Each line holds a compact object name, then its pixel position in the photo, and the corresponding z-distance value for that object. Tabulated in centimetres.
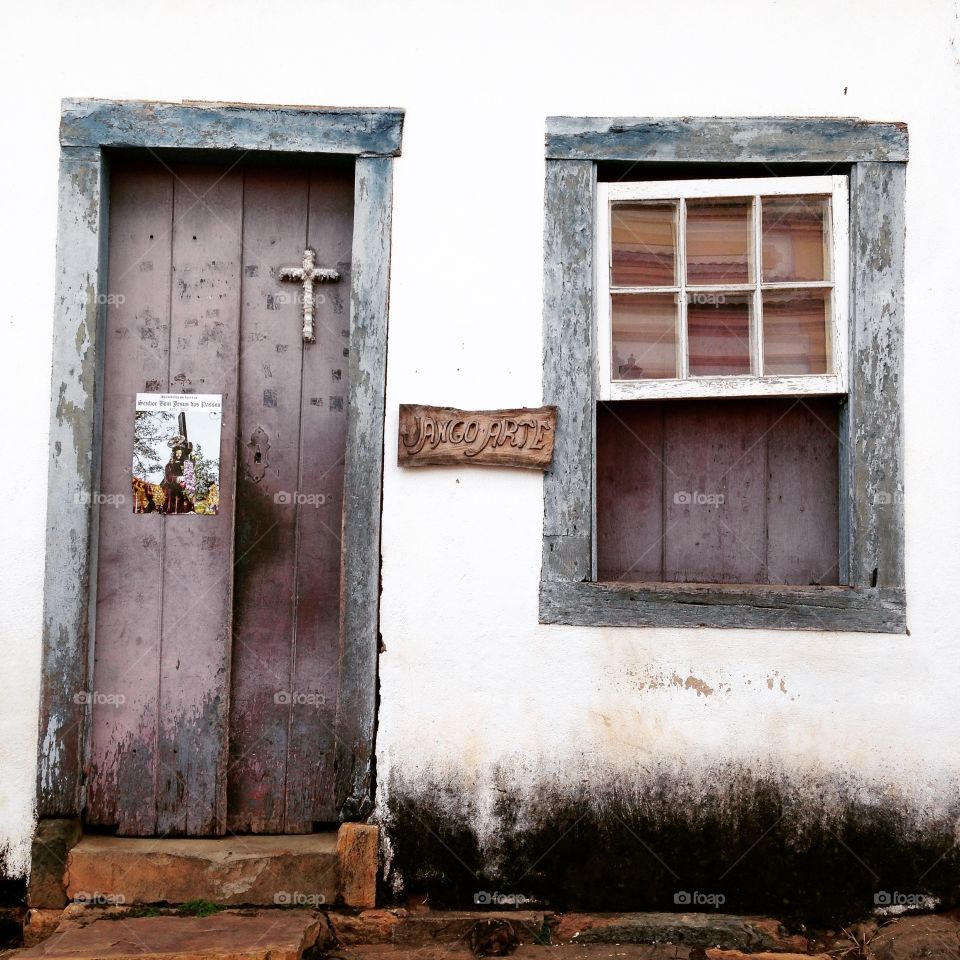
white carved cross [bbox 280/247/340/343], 323
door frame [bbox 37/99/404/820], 309
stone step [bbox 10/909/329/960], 269
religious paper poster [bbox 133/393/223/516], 326
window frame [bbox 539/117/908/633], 313
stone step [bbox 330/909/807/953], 298
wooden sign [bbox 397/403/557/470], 312
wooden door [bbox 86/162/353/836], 324
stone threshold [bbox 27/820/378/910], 304
